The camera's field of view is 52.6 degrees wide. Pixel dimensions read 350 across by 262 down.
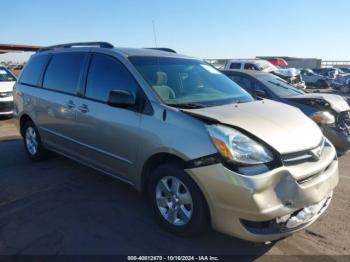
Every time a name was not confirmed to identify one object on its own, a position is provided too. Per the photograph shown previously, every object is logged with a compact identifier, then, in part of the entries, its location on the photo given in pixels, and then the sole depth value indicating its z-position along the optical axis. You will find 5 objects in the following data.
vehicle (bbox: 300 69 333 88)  28.89
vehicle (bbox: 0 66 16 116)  10.31
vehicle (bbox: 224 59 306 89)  15.07
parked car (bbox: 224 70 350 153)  5.90
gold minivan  2.90
